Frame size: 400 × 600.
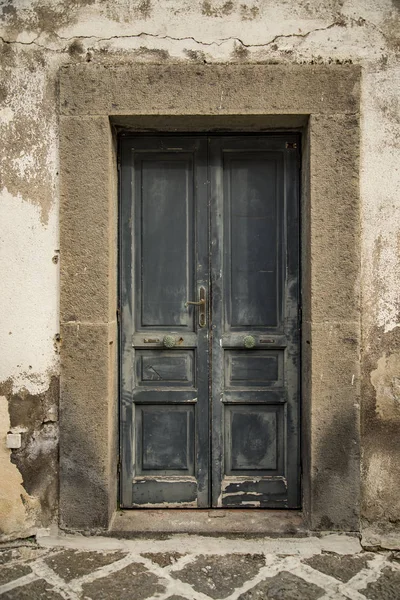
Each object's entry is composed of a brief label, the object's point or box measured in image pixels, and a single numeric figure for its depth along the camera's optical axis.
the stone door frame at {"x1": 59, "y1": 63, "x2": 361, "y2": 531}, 3.13
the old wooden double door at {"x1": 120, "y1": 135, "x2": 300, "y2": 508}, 3.38
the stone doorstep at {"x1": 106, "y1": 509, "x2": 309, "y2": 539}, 3.17
